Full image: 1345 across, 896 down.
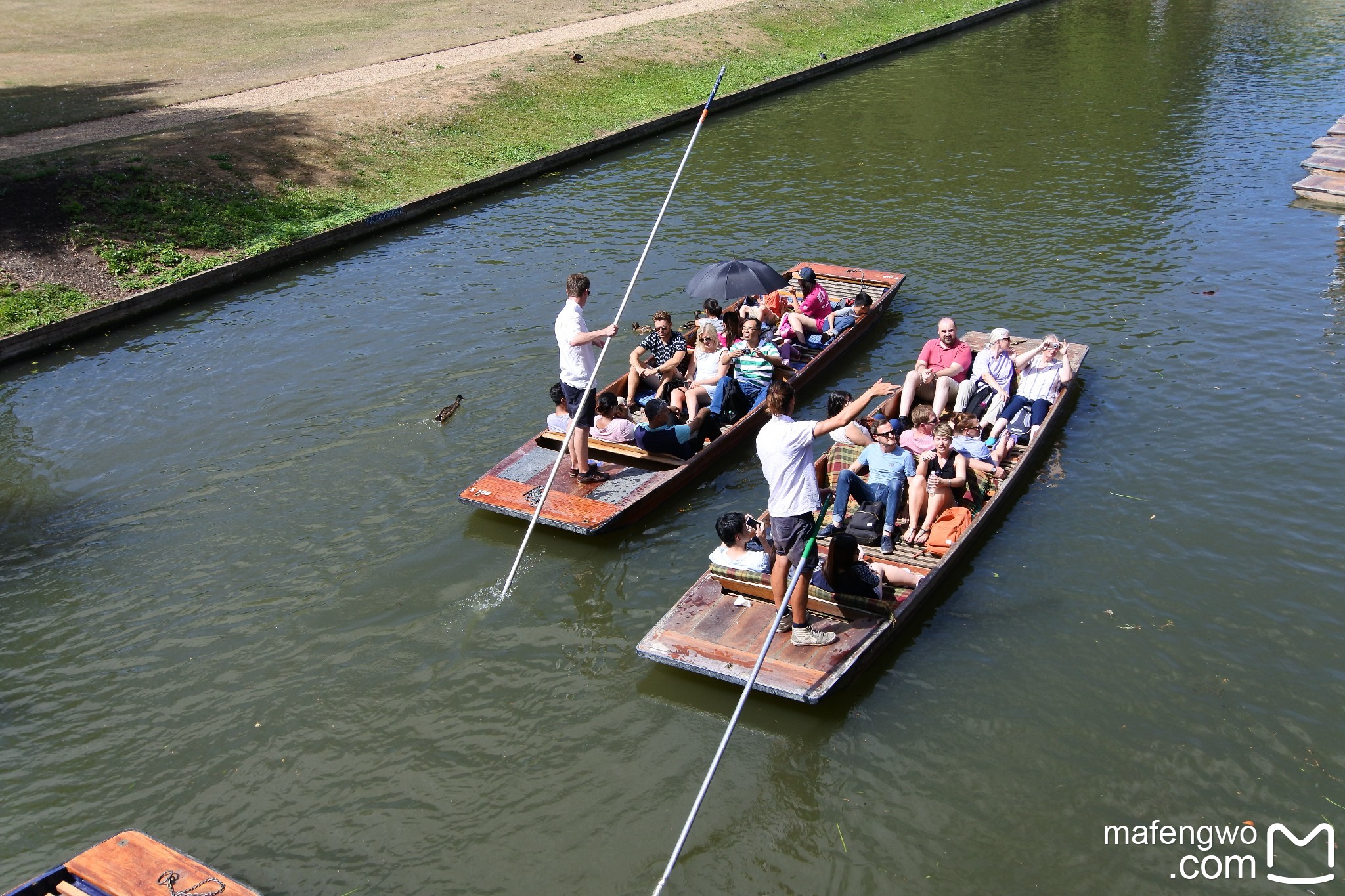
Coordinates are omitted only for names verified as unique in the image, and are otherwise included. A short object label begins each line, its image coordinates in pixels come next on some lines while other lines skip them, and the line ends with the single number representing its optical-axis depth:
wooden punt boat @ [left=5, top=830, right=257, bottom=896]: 6.88
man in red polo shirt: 12.61
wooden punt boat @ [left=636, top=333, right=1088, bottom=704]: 8.66
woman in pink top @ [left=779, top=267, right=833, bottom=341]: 14.98
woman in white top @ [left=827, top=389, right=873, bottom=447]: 9.43
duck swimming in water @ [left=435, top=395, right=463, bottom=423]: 14.09
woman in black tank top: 10.65
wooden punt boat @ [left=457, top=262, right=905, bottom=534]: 11.30
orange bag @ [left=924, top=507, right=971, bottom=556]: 10.45
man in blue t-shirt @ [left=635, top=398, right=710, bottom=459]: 12.12
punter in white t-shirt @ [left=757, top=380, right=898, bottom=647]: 8.35
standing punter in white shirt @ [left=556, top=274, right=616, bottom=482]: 11.28
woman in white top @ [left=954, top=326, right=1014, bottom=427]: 12.65
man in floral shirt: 13.12
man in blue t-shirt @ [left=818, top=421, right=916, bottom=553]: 10.60
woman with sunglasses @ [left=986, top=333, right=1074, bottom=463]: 12.53
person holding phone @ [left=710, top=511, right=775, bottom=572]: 9.49
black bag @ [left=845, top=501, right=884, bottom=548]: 10.57
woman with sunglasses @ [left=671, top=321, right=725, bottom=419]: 12.85
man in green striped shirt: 13.45
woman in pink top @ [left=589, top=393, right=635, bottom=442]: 12.42
